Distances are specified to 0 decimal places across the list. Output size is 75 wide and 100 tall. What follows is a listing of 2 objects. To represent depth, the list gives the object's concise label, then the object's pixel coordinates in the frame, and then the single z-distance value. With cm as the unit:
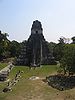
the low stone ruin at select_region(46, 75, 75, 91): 1638
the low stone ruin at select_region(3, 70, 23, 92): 1418
